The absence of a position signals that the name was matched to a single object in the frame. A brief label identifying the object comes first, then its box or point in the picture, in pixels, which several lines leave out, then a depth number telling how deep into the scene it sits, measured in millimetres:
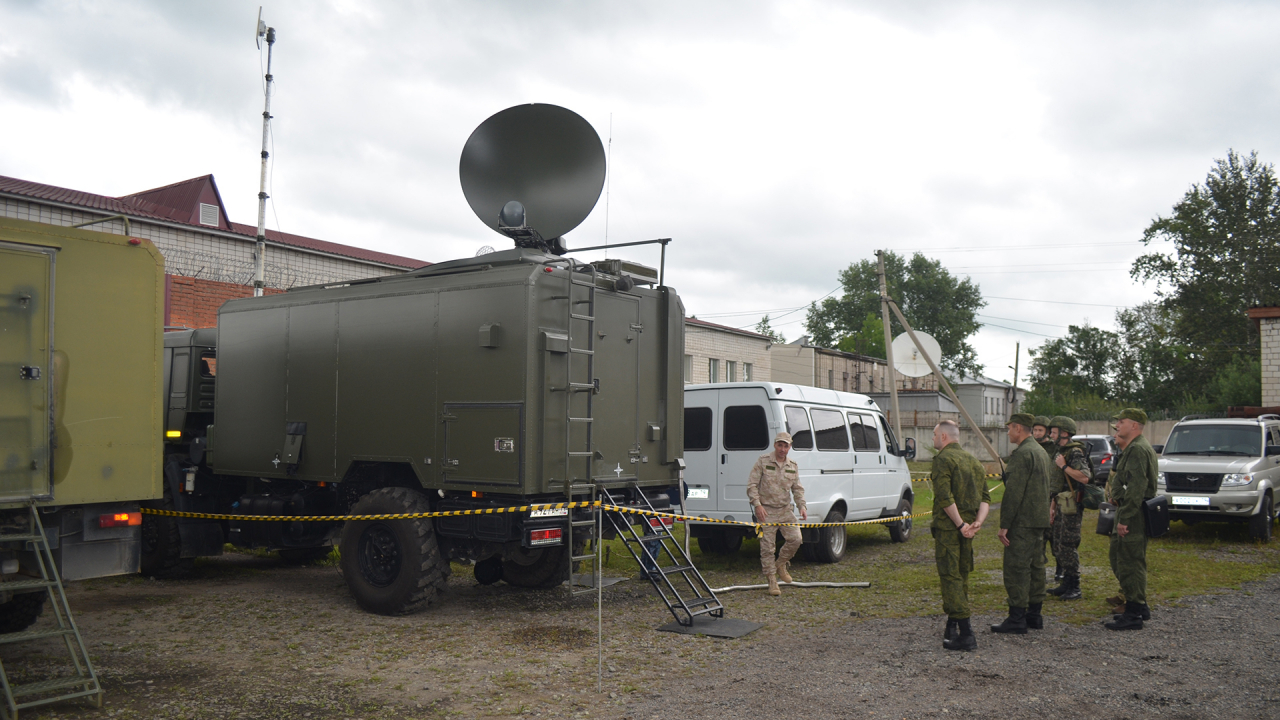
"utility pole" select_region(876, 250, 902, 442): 18516
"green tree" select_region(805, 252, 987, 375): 78375
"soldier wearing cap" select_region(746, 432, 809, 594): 9875
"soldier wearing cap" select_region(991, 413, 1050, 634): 7430
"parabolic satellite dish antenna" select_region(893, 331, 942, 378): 17609
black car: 25366
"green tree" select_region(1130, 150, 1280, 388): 43625
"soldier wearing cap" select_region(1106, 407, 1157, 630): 7602
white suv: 13523
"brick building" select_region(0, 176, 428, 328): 14406
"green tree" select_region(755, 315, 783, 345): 91625
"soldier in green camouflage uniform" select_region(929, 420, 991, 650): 6879
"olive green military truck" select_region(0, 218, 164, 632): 5949
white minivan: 10734
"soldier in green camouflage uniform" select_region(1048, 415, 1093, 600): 9039
